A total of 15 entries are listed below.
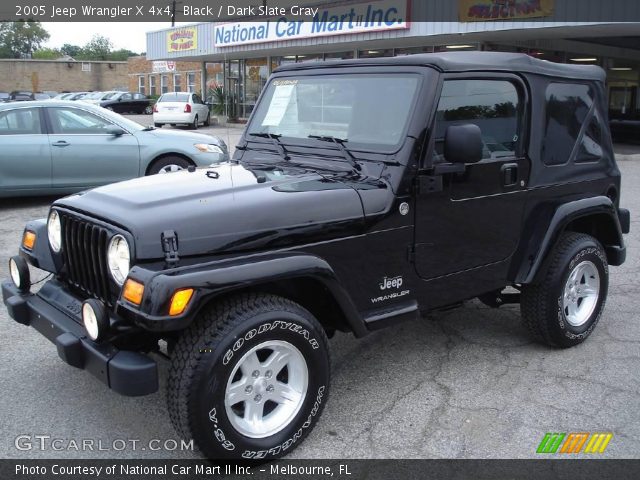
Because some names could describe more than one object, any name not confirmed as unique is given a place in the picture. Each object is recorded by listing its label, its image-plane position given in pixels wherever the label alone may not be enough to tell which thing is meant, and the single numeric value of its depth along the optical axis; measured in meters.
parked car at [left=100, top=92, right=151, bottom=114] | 35.06
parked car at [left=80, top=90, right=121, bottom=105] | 35.97
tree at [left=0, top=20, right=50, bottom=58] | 97.75
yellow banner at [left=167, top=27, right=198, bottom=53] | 28.23
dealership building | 15.73
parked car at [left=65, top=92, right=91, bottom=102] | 36.25
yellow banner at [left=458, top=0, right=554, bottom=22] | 15.70
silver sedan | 8.69
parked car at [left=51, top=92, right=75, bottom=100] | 35.72
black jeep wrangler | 2.83
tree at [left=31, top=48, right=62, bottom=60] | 101.88
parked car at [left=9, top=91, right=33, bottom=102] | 34.38
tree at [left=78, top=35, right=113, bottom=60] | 115.62
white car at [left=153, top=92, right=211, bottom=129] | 26.55
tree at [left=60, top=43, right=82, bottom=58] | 130.25
